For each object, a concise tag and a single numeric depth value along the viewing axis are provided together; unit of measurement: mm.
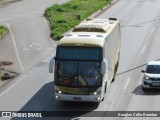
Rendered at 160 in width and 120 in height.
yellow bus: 24984
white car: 28078
